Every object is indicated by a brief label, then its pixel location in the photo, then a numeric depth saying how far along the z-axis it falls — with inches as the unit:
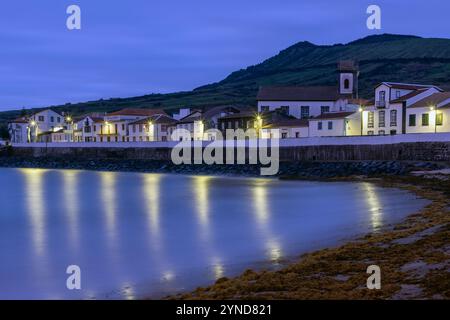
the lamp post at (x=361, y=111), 2589.3
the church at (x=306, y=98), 3668.8
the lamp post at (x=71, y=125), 4443.4
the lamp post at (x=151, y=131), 3840.8
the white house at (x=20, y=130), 4953.3
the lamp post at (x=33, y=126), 4831.4
